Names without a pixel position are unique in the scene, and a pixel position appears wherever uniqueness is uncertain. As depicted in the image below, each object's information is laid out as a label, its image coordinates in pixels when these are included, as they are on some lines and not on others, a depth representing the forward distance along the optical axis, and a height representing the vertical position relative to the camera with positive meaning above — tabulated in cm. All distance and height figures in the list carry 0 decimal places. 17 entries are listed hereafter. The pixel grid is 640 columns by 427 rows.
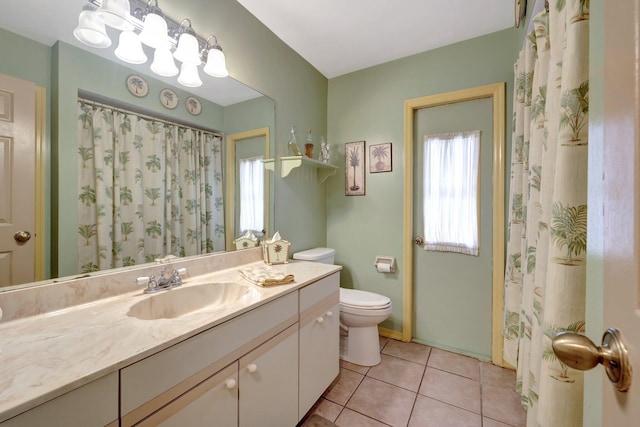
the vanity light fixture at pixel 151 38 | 103 +81
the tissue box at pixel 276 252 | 174 -28
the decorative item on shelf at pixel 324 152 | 233 +54
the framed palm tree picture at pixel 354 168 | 243 +41
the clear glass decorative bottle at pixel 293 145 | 205 +53
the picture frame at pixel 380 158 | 230 +49
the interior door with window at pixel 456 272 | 198 -50
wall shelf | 196 +40
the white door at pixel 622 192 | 31 +2
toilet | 183 -82
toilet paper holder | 224 -47
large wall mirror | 89 +49
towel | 125 -34
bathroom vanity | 57 -43
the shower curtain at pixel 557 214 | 62 -1
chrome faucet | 112 -32
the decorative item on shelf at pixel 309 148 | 222 +55
